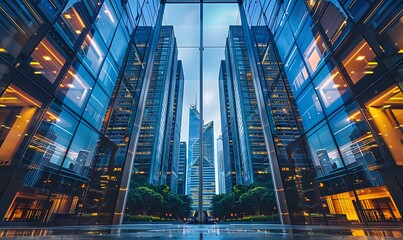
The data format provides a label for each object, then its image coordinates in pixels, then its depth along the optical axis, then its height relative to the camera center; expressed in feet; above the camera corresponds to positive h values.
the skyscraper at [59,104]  22.07 +14.49
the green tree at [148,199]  97.66 +7.81
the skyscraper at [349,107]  21.74 +13.82
